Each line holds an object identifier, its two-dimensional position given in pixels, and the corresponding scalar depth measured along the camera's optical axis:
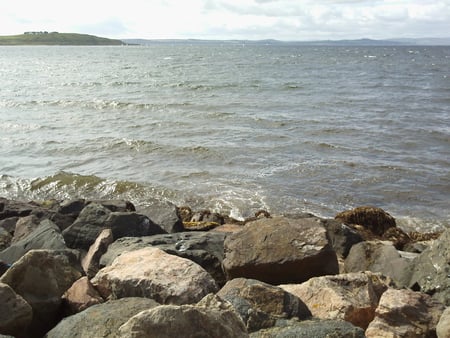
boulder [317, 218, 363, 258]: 7.93
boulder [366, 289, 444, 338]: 4.37
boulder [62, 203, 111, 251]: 7.35
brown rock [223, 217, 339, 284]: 5.63
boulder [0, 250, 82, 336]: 4.40
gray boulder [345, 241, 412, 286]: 6.09
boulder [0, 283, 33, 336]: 3.91
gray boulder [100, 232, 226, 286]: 5.92
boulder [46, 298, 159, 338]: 3.62
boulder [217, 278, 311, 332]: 3.88
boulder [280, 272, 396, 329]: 4.43
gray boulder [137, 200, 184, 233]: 8.70
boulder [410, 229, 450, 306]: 5.31
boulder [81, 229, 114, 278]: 6.25
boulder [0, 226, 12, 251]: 7.71
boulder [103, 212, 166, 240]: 7.41
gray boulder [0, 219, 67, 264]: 6.36
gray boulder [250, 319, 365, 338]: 3.58
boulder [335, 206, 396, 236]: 10.17
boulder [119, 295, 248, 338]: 2.79
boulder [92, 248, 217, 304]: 4.33
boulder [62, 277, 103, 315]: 4.57
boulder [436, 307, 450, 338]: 4.11
